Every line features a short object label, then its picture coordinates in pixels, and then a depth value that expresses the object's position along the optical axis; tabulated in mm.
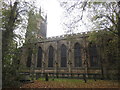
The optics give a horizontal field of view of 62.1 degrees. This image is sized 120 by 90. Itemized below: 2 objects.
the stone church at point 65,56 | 19812
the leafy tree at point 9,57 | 4688
